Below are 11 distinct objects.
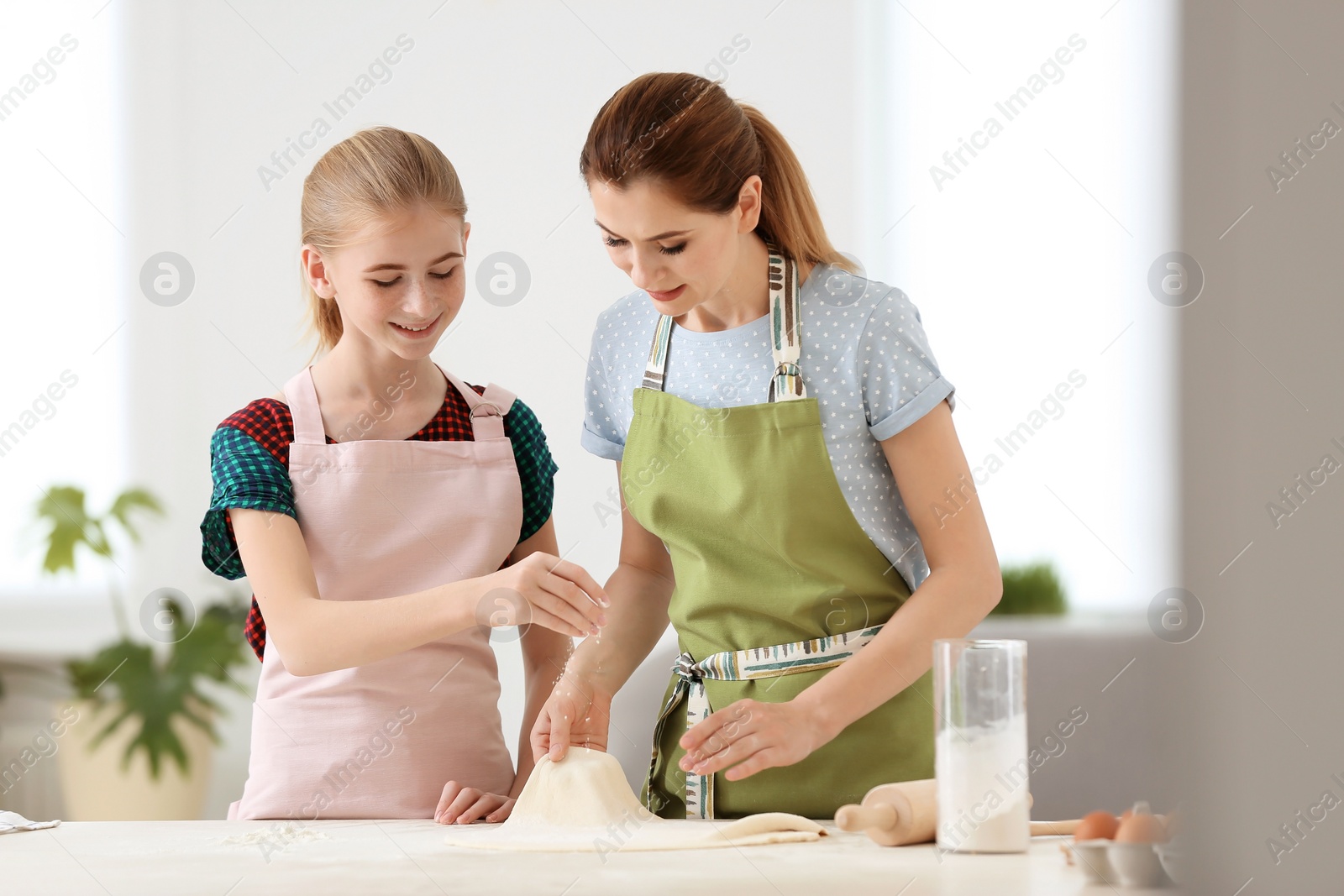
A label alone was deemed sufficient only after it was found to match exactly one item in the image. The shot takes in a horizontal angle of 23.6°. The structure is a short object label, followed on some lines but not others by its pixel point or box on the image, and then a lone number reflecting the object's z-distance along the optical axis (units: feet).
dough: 9.06
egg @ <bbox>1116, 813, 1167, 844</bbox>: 8.39
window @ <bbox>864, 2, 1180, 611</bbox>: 19.11
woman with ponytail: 9.83
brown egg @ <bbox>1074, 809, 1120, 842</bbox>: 8.64
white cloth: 9.42
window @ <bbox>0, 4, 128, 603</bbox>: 18.85
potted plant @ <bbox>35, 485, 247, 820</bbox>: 17.51
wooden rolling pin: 8.93
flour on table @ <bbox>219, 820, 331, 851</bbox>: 9.13
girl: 10.01
